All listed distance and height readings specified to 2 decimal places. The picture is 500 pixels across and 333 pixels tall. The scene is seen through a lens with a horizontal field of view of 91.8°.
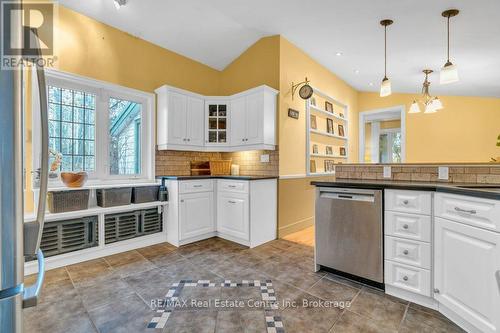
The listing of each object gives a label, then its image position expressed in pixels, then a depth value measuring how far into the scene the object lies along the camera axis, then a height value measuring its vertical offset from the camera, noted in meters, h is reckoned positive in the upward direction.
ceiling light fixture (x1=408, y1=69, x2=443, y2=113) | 3.55 +0.96
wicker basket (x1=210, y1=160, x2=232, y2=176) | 3.93 -0.02
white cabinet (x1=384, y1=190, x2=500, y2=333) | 1.44 -0.62
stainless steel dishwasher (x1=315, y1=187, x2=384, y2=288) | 2.04 -0.59
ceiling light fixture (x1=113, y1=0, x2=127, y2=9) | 2.73 +1.86
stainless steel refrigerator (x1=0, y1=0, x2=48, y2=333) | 0.57 -0.10
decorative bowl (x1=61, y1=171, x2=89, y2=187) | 2.66 -0.14
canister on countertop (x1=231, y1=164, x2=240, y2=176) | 4.02 -0.07
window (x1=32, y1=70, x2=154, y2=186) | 2.82 +0.47
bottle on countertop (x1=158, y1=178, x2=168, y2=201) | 3.30 -0.38
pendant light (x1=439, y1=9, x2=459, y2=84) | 2.37 +0.94
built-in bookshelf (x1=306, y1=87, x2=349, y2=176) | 4.30 +0.65
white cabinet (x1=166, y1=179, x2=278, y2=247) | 3.17 -0.61
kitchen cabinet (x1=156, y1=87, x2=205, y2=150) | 3.39 +0.67
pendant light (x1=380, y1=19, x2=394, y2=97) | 2.73 +0.92
